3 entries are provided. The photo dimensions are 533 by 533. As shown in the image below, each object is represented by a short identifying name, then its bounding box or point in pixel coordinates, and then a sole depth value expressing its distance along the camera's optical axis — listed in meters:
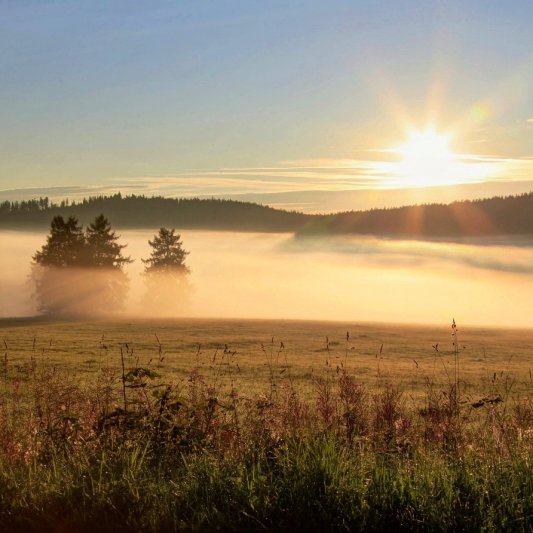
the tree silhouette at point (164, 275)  87.38
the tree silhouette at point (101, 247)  80.62
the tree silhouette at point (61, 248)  79.38
